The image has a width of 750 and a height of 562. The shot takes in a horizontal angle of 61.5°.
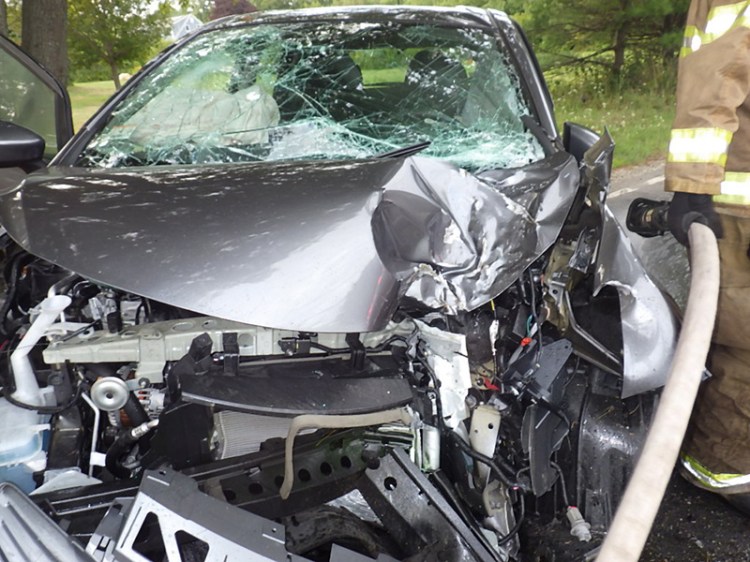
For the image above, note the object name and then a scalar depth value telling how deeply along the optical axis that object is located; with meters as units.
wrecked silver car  1.36
